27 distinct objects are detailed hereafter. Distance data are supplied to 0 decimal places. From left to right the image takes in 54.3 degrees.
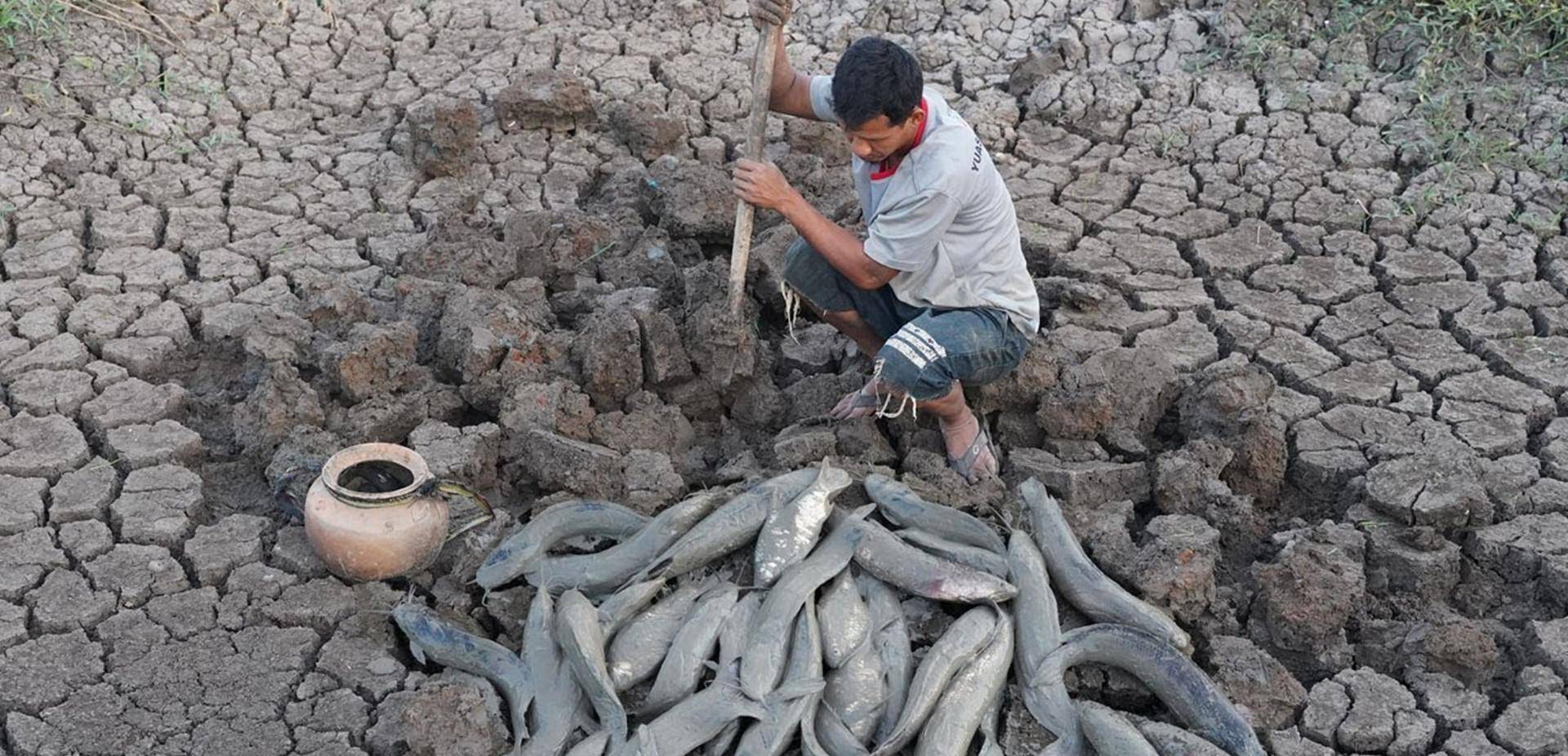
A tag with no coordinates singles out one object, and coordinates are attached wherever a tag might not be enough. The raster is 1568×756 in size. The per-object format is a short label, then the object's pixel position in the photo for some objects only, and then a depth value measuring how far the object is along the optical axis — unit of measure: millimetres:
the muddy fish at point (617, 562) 4176
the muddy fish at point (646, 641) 3902
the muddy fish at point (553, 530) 4227
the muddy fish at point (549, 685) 3748
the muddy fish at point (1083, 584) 4023
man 4379
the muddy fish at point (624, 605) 3994
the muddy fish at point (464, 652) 3912
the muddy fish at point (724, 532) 4129
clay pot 4141
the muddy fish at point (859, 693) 3797
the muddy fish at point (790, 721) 3672
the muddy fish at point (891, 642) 3838
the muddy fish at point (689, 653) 3840
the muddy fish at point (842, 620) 3924
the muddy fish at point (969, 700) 3709
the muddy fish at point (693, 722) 3664
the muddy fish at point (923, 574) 4023
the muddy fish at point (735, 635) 3736
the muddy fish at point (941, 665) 3732
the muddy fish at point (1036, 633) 3838
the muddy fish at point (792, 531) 4094
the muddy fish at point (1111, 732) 3701
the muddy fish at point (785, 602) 3803
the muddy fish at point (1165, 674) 3768
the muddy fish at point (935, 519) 4262
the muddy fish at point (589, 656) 3750
